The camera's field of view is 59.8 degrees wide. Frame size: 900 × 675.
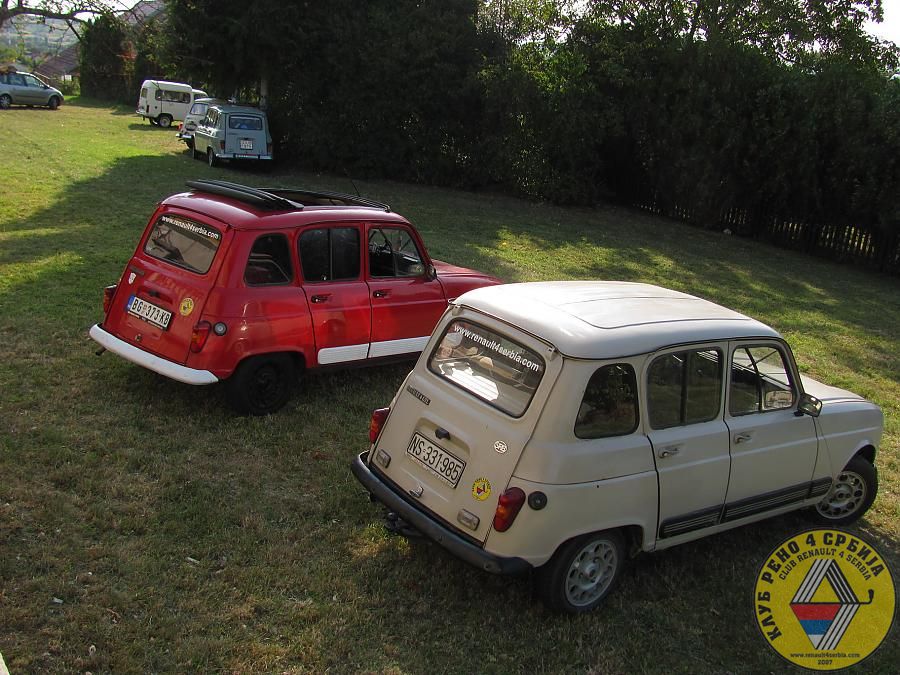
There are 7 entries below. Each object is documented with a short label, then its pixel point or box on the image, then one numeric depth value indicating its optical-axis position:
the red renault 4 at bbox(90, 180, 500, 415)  6.15
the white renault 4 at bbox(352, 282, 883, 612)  4.26
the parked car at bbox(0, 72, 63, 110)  32.34
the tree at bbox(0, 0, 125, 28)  20.36
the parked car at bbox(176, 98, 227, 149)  23.97
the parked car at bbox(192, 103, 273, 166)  20.62
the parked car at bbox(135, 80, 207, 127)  33.22
